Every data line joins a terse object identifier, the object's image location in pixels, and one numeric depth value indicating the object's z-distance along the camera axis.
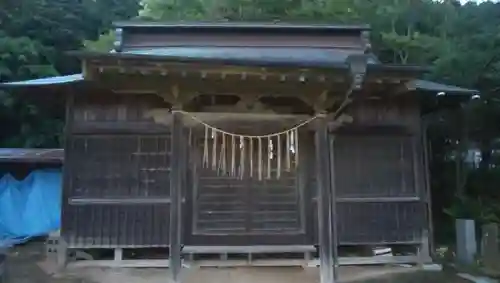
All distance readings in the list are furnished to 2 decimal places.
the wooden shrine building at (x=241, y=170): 7.66
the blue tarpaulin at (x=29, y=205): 11.48
